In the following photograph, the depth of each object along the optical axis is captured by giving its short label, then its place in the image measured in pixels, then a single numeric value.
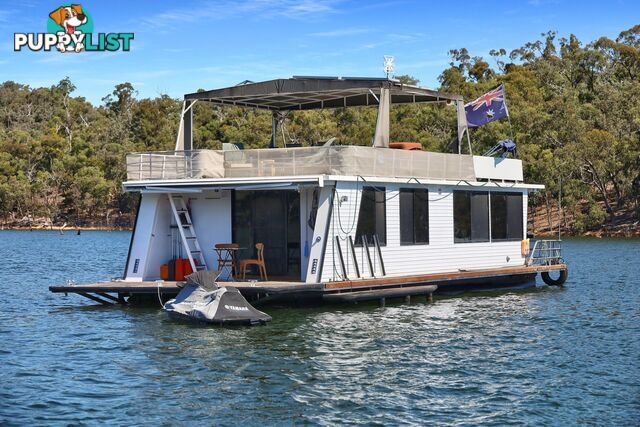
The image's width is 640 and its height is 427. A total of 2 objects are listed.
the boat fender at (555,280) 29.98
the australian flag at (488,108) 27.55
